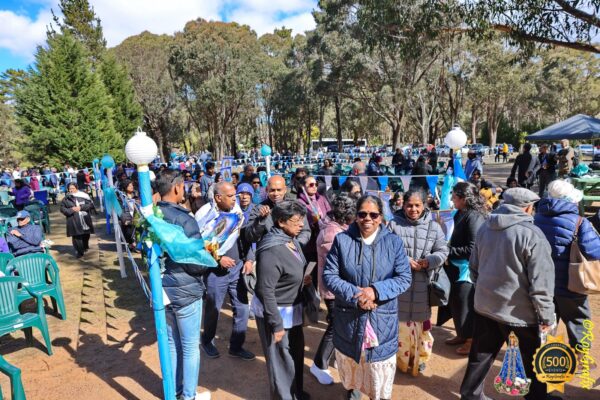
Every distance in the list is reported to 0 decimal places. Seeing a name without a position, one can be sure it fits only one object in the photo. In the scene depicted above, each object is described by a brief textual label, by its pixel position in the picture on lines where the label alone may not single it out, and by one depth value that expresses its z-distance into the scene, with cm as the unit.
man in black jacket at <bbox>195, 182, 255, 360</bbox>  374
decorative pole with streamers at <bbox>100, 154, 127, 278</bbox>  639
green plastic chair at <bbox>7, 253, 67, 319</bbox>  475
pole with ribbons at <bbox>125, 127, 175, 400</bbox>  256
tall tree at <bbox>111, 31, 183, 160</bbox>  3434
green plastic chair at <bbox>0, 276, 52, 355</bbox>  388
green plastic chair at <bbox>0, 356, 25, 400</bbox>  273
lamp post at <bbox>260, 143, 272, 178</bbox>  759
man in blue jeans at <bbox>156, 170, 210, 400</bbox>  287
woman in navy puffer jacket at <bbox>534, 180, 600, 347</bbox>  305
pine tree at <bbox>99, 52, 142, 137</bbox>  2958
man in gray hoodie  251
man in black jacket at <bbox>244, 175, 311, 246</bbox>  361
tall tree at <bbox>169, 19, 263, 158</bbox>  3094
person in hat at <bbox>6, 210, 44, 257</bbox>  561
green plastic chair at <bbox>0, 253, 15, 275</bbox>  482
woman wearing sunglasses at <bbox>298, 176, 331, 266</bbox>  440
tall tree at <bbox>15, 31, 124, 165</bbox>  2223
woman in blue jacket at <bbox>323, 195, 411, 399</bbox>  252
